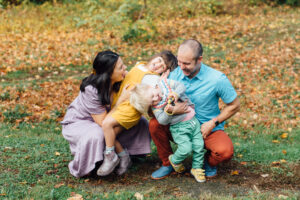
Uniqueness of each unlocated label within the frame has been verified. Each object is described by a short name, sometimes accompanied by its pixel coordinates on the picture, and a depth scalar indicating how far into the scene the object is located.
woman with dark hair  3.79
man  3.70
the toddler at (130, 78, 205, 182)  3.55
